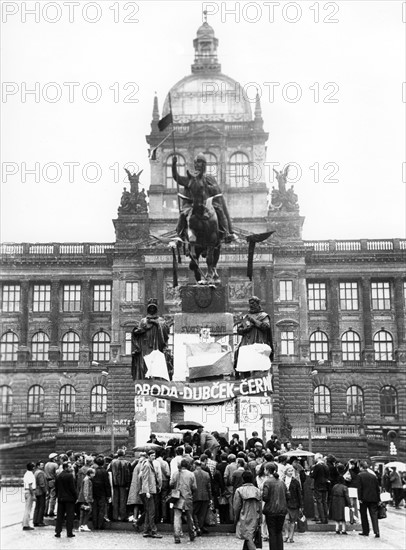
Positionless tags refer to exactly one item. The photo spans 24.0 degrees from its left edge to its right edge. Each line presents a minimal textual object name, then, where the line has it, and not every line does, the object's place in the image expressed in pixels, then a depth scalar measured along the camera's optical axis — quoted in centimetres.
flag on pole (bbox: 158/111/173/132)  2552
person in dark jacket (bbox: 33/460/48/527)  2167
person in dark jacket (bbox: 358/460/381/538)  2080
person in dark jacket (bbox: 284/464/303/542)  1934
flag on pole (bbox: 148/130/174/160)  2692
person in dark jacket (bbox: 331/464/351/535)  2091
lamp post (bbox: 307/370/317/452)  6394
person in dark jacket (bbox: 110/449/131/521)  2020
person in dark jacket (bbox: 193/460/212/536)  1859
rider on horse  2598
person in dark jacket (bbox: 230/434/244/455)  2167
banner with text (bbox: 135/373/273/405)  2411
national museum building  6800
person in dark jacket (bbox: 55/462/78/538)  1947
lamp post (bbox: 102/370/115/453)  6269
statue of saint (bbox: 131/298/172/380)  2475
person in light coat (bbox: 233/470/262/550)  1575
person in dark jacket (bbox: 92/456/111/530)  1998
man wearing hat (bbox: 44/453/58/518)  2373
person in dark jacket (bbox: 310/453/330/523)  2180
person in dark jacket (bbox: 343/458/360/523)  2214
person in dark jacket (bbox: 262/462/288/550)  1587
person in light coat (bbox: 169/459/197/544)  1827
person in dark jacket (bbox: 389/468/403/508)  3281
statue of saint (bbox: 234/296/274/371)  2489
